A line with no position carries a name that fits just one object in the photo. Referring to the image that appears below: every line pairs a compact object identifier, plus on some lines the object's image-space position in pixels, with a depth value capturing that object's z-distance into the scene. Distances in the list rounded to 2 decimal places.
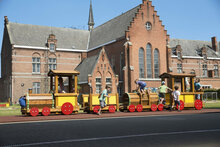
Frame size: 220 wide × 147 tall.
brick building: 35.22
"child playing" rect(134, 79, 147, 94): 16.83
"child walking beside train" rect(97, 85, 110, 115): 15.33
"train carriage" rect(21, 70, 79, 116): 14.30
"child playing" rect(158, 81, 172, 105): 17.16
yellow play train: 14.46
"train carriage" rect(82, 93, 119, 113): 16.02
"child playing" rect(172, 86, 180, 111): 16.44
